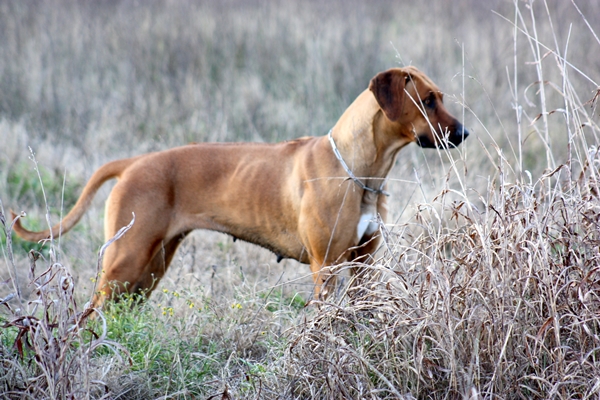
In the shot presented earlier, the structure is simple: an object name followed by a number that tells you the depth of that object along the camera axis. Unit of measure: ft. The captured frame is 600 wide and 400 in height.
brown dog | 25.98
